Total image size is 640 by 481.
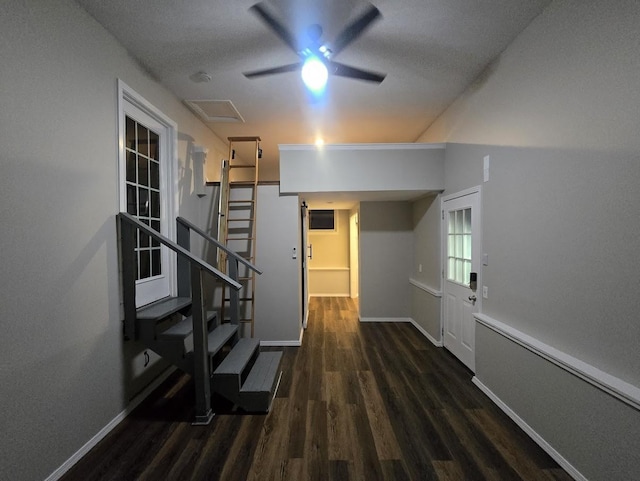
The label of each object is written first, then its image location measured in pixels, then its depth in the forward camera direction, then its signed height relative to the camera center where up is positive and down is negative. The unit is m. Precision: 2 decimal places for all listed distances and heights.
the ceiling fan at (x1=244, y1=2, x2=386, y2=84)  1.71 +1.40
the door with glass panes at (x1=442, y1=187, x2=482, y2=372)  2.73 -0.35
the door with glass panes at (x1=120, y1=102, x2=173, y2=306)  2.40 +0.47
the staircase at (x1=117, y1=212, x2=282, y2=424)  2.09 -0.84
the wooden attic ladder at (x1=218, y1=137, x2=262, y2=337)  3.50 +0.19
